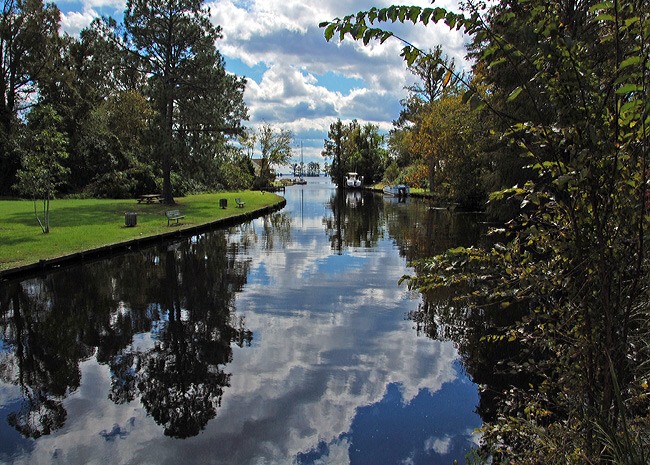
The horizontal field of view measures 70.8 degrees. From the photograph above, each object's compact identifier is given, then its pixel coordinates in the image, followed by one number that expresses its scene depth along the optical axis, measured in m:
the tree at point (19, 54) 36.72
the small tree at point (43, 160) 15.46
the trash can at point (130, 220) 20.17
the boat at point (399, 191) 51.66
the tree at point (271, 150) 71.19
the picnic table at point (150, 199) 32.57
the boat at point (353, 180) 80.38
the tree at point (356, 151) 88.31
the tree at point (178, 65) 27.98
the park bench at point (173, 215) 21.35
